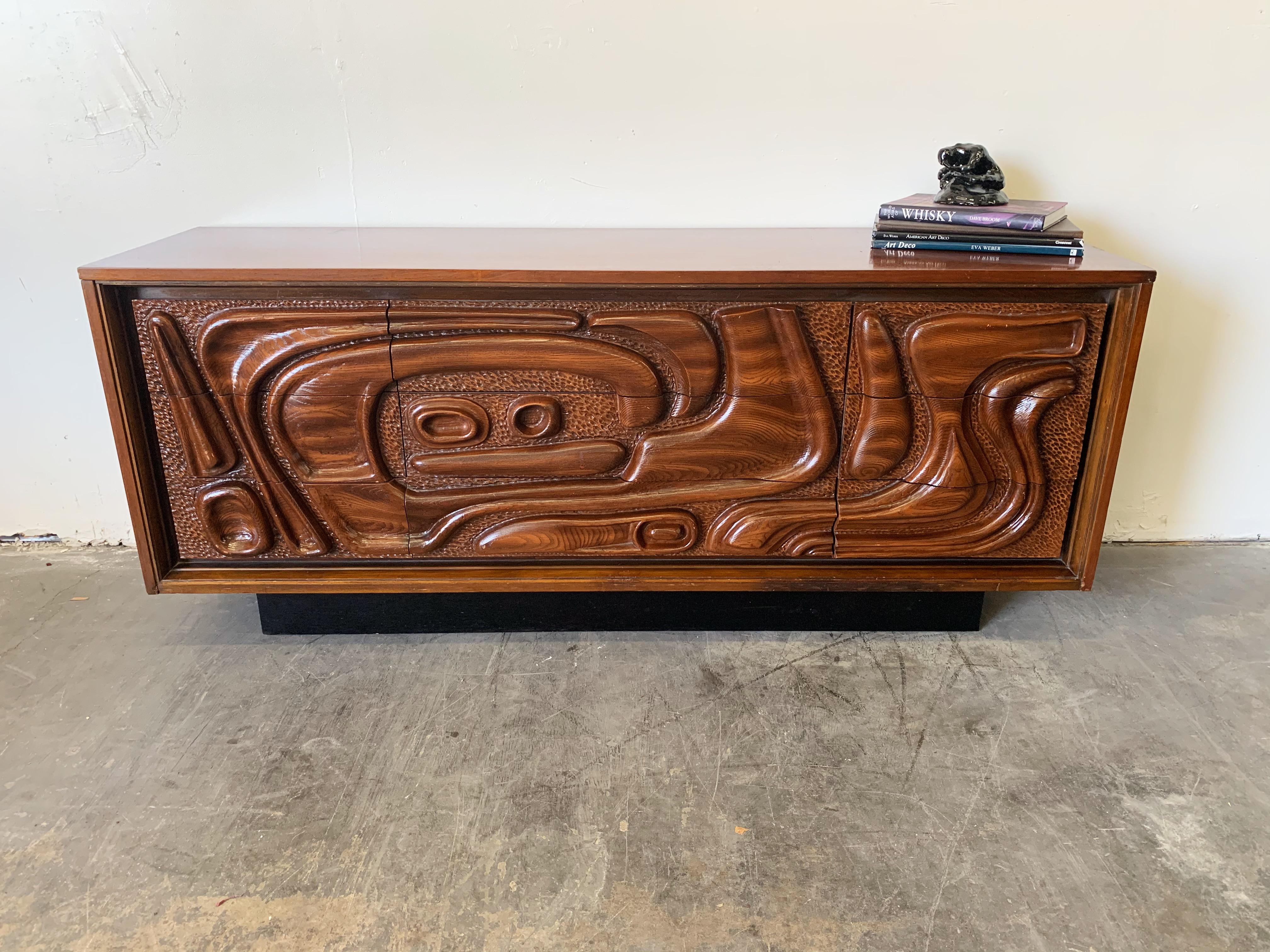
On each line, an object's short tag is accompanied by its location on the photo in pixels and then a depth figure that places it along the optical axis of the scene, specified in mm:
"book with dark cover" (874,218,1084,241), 1696
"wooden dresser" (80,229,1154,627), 1600
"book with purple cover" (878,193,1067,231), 1702
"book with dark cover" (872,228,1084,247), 1697
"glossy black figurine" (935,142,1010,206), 1824
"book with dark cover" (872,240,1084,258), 1701
